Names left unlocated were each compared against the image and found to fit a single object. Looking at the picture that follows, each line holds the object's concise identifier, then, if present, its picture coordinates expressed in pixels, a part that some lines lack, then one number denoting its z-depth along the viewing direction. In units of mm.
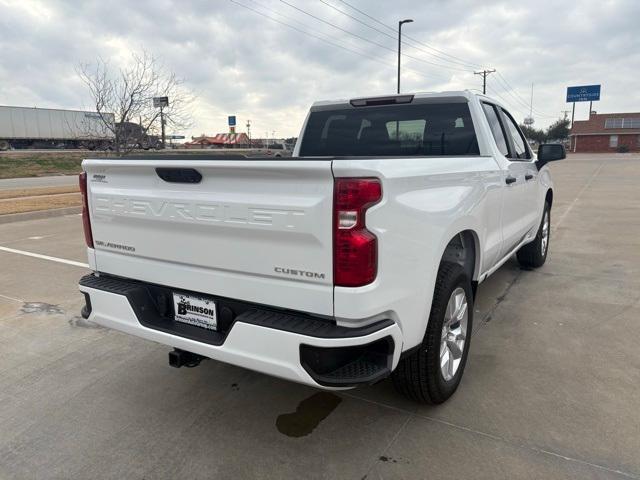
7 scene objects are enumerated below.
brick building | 68312
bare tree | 14375
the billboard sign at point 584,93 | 64375
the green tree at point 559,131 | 87812
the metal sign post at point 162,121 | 15550
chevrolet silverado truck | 2207
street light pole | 24891
